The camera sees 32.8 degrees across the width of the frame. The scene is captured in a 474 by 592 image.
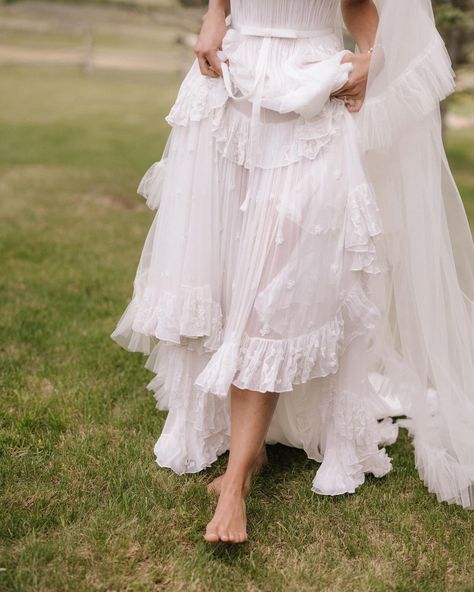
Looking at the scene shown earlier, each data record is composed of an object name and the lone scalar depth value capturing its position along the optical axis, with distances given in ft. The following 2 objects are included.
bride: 8.10
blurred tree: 18.17
